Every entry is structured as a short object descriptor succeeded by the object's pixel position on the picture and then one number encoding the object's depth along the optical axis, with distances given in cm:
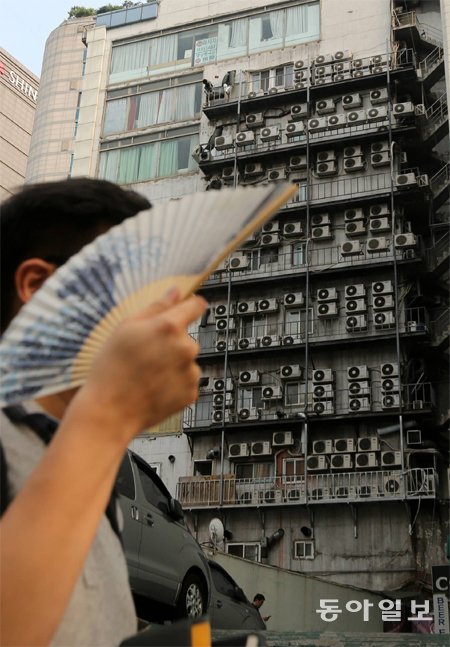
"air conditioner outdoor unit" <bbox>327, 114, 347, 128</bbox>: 2939
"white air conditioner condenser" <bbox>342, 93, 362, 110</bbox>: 2980
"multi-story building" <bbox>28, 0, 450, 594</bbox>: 2489
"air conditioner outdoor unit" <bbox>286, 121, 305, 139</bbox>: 2988
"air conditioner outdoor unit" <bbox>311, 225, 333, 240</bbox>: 2822
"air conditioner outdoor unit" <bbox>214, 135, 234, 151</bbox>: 3069
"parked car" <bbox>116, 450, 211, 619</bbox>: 633
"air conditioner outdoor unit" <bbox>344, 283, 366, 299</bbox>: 2695
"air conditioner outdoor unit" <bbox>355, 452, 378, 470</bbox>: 2477
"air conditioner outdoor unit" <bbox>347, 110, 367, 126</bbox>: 2905
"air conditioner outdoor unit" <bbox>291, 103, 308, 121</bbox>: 3037
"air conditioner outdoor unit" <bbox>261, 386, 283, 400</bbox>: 2647
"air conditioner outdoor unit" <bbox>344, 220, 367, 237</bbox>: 2797
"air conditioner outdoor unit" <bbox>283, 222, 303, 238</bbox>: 2870
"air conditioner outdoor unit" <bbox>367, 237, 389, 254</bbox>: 2708
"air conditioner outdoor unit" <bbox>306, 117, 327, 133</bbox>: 2955
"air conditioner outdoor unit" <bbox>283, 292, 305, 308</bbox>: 2766
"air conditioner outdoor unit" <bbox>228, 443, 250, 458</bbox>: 2631
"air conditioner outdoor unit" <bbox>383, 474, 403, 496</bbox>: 2398
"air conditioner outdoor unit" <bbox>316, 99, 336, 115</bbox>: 3027
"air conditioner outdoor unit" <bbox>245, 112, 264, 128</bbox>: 3111
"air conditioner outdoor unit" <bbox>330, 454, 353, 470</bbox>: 2494
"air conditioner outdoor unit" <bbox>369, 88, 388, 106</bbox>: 2930
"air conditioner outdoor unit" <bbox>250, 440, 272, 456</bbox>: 2619
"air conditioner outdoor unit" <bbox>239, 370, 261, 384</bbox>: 2719
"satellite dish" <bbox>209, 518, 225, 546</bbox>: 2317
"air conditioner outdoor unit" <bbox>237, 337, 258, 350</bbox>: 2761
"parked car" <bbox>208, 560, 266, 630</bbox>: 819
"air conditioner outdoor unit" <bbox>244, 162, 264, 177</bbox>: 3023
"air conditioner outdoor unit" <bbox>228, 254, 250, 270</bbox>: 2875
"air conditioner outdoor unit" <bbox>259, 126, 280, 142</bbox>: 3036
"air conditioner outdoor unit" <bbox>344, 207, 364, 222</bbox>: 2816
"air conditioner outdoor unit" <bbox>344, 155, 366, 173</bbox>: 2873
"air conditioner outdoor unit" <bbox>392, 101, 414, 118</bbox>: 2816
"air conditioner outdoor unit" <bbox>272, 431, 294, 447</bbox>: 2600
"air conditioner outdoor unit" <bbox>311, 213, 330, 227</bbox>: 2850
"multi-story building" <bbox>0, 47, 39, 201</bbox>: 5756
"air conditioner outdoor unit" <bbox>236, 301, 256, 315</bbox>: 2830
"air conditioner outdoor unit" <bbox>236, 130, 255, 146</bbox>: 3036
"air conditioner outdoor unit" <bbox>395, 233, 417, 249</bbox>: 2656
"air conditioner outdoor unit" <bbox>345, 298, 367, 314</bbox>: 2664
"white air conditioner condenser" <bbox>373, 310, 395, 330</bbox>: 2611
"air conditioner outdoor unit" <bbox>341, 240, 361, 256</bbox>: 2747
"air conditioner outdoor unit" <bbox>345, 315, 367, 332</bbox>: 2634
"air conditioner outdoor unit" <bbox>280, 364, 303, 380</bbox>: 2655
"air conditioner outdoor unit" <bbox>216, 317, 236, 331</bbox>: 2831
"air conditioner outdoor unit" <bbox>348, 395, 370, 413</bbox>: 2530
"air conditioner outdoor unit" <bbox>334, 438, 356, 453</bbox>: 2509
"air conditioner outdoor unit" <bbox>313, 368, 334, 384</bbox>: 2621
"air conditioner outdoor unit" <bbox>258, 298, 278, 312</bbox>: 2803
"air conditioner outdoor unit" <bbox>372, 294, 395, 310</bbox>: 2633
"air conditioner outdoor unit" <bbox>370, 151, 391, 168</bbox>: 2833
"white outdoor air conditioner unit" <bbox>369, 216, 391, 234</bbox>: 2753
